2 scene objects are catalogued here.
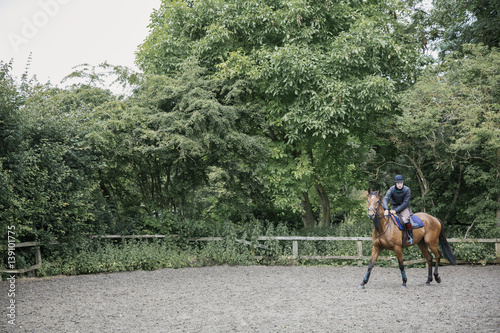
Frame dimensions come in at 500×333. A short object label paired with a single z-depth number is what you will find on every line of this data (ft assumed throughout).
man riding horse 32.04
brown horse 31.68
